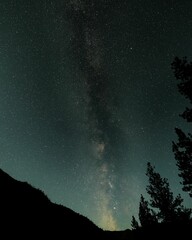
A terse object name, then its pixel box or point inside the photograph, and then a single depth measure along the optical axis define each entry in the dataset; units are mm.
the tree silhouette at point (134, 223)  45391
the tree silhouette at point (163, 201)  34125
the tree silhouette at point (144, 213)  38978
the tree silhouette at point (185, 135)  24286
